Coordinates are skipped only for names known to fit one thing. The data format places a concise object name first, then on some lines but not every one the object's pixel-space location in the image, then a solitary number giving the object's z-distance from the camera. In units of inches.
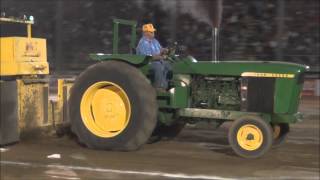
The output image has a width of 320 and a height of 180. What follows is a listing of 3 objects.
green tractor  635.5
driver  662.5
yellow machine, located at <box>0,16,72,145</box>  688.4
